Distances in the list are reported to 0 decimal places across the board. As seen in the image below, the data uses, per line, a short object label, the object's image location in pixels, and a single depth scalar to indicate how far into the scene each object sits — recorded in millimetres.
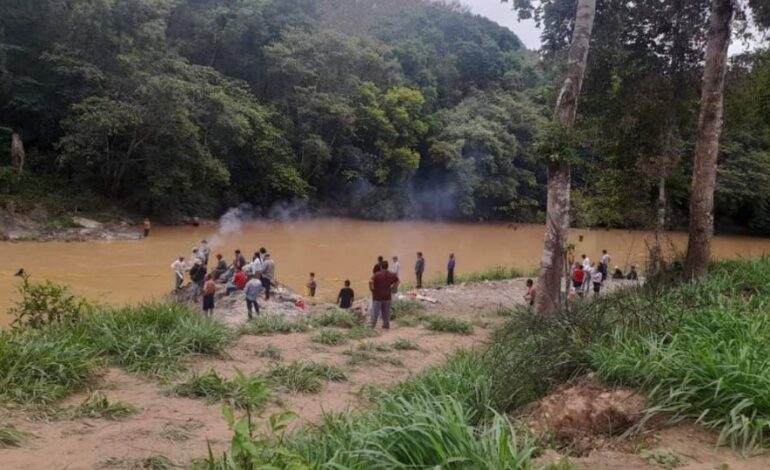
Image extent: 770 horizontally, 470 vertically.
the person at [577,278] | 17641
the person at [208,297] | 12383
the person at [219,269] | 16686
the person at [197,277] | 14734
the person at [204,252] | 16075
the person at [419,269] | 19109
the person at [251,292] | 12719
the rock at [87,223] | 27069
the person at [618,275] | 21344
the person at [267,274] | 15223
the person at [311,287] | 17500
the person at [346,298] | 14844
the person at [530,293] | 13752
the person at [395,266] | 17234
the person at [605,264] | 19572
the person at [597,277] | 18042
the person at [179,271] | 16250
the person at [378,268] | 12034
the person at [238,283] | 15094
